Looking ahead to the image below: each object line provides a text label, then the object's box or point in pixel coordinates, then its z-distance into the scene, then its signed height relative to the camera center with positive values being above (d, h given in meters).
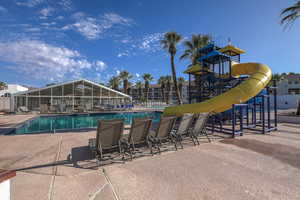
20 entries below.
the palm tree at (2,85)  34.78 +3.96
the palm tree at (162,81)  43.22 +6.17
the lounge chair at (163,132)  3.95 -0.94
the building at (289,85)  37.66 +4.51
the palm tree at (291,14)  10.78 +7.04
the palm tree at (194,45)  15.92 +6.61
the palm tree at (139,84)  48.72 +5.87
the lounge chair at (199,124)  4.75 -0.85
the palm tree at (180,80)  44.12 +6.67
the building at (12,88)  28.57 +2.65
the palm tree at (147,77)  41.69 +7.14
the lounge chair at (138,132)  3.52 -0.85
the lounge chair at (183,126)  4.39 -0.84
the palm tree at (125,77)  37.97 +6.50
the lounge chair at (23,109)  15.93 -1.05
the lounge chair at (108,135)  3.06 -0.81
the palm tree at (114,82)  40.74 +5.52
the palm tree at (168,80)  41.88 +6.29
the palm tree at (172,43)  16.14 +6.78
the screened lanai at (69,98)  17.02 +0.36
